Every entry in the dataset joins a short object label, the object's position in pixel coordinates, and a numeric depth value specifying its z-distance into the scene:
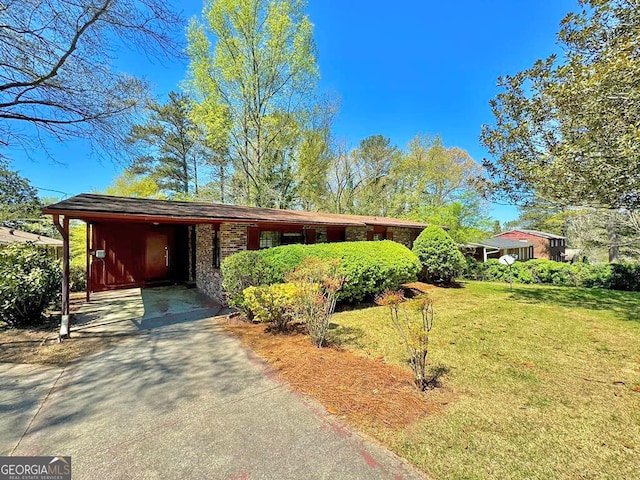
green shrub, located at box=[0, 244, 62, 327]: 5.80
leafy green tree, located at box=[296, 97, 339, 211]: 18.70
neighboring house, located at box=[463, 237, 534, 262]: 20.15
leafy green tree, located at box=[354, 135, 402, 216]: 22.94
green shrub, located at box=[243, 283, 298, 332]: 5.32
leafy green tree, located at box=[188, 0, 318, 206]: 14.47
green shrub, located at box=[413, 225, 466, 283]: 11.73
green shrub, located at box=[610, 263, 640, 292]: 12.98
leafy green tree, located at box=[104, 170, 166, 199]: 18.84
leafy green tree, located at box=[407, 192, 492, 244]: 17.89
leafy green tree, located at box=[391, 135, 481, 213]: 21.97
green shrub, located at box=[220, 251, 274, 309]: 6.41
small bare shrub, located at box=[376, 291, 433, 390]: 3.27
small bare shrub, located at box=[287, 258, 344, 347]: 4.82
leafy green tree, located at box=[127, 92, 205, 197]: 18.53
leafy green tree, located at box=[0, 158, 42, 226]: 9.41
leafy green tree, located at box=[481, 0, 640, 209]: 5.66
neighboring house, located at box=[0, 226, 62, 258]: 9.51
